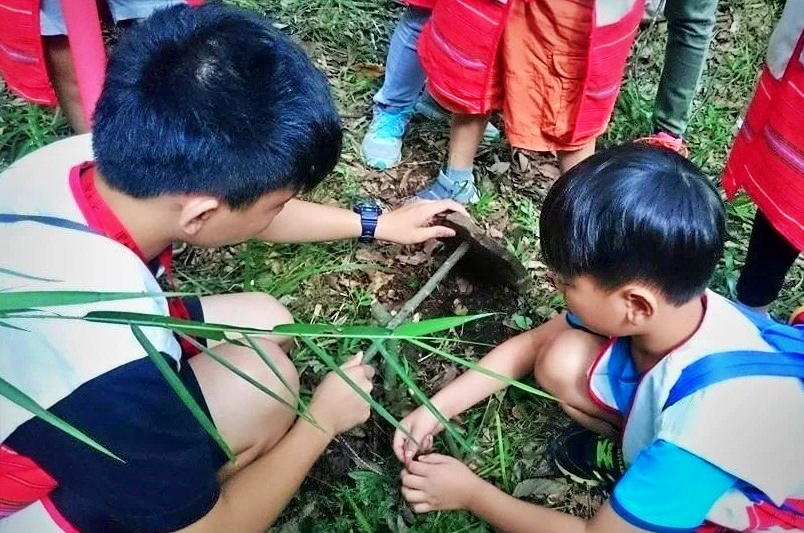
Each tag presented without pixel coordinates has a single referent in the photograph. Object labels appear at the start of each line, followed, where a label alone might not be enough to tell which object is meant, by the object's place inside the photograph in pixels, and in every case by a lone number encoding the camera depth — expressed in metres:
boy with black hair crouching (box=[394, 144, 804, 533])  1.29
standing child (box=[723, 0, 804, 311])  1.67
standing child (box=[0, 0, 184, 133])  1.81
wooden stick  1.82
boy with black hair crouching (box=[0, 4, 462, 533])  1.06
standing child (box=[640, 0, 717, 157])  2.25
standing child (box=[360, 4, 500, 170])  2.33
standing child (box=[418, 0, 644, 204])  1.91
